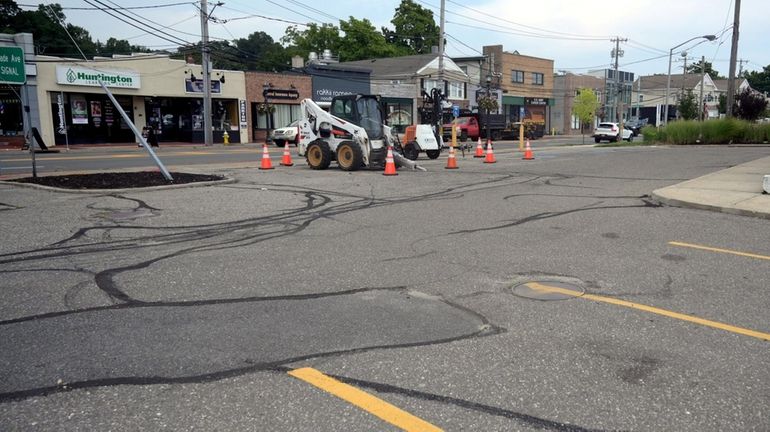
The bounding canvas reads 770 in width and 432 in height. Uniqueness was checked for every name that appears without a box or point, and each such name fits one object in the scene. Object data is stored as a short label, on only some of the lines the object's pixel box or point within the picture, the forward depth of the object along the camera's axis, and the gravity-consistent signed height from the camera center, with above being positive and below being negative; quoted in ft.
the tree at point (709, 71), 409.90 +45.67
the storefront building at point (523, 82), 225.76 +20.99
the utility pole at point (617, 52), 208.27 +31.09
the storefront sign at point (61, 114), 115.24 +4.98
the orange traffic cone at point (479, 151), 84.31 -2.44
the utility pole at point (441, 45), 127.95 +19.74
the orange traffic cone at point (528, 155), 79.00 -2.91
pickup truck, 144.95 +2.11
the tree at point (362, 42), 251.80 +41.01
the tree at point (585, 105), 203.04 +9.76
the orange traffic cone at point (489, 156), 74.18 -2.86
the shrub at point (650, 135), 113.60 -0.55
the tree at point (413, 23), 274.98 +53.19
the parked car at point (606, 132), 152.15 +0.18
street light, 145.26 +23.66
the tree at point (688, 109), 186.91 +7.39
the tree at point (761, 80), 426.51 +38.00
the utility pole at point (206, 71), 117.29 +13.86
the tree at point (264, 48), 277.60 +49.32
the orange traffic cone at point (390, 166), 56.24 -2.98
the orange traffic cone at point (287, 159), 68.90 -2.68
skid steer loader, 59.72 +0.14
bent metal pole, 46.96 -2.02
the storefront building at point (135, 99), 114.93 +8.64
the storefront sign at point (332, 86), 160.76 +14.04
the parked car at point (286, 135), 119.25 +0.30
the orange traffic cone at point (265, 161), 63.89 -2.70
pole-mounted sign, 44.93 +5.79
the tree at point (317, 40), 262.06 +44.16
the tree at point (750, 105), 110.11 +4.95
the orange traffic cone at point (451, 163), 65.16 -3.19
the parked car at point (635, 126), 210.59 +2.55
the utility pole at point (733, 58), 101.40 +12.72
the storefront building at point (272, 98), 147.02 +9.88
